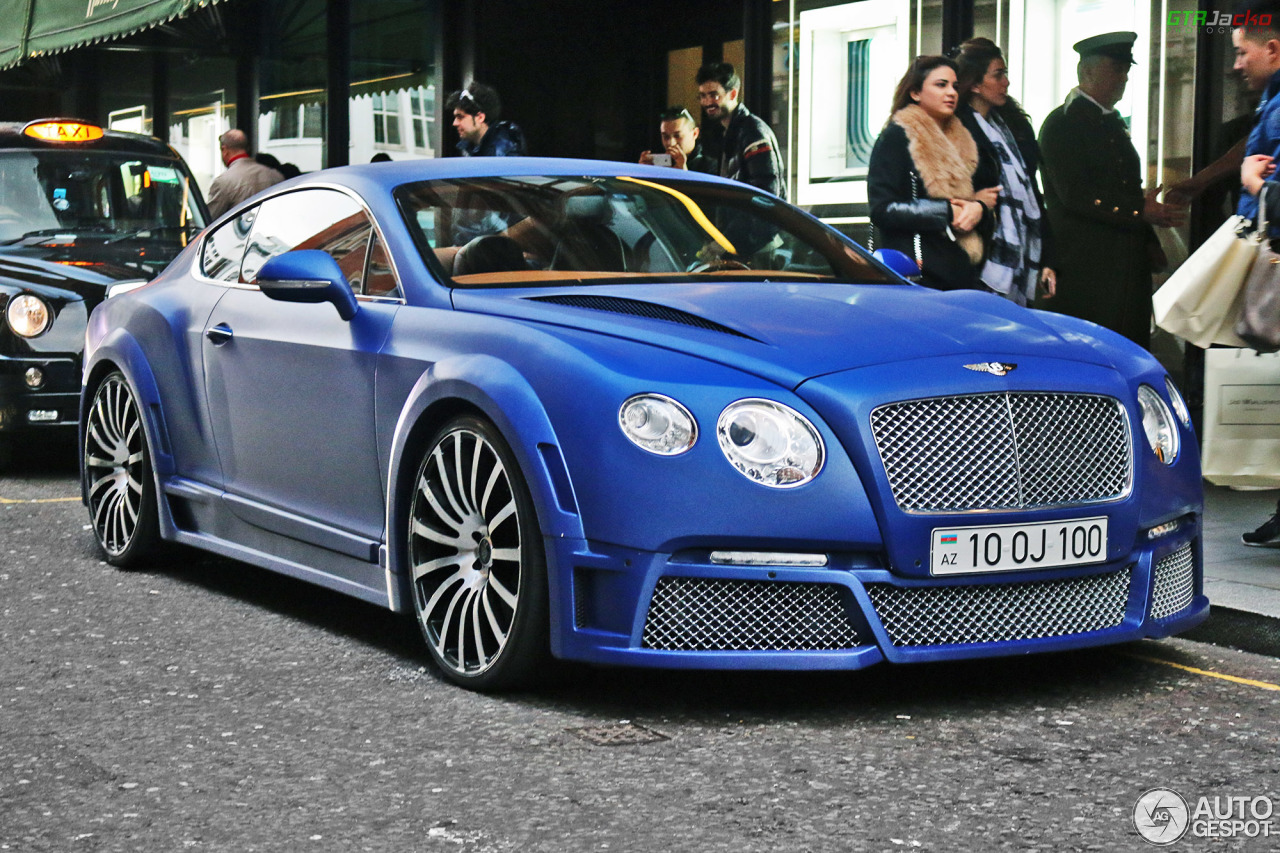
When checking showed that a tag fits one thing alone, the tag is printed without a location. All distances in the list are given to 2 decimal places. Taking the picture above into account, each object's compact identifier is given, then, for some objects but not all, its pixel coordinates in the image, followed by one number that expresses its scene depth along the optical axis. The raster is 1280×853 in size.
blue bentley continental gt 4.30
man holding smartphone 12.41
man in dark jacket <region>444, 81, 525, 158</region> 10.70
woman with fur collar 8.42
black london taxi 9.55
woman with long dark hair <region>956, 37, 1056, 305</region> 9.06
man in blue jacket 6.40
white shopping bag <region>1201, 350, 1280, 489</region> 8.22
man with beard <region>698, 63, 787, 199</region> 11.42
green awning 12.99
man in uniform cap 9.86
